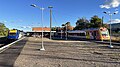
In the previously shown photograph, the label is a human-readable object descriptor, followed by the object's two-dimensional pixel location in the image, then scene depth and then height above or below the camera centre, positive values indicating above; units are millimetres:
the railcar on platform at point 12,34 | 18614 +112
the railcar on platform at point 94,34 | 16936 +235
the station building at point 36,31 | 47970 +2091
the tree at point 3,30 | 42137 +2801
